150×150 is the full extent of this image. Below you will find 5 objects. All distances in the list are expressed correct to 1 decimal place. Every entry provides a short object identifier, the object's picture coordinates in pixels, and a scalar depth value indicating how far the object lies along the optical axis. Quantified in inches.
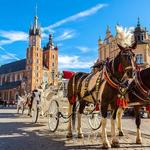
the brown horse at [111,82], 290.7
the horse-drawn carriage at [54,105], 444.1
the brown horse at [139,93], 333.1
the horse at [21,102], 1012.2
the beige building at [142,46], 1962.4
